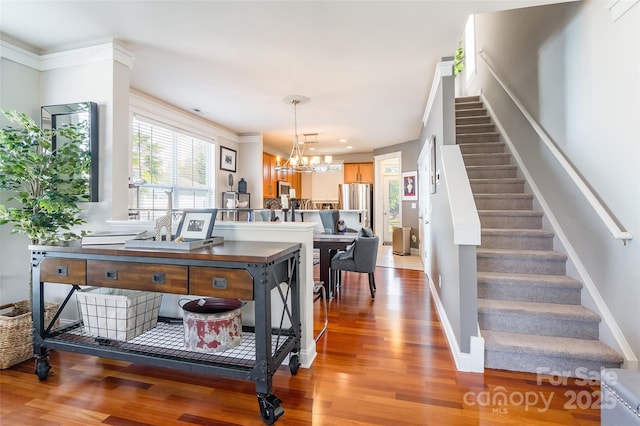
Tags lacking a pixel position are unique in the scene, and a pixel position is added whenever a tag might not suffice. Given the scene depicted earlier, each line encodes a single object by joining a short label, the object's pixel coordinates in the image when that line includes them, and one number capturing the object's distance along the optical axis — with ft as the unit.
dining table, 11.48
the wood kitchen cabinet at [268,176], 20.51
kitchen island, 16.12
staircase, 6.61
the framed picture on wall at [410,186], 22.33
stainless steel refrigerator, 26.27
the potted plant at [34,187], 6.99
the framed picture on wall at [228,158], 18.38
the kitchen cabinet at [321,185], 28.91
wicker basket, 6.76
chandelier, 13.44
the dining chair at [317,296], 8.56
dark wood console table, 5.05
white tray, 5.75
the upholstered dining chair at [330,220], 13.93
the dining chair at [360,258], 11.63
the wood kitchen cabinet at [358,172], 27.50
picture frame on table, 6.42
